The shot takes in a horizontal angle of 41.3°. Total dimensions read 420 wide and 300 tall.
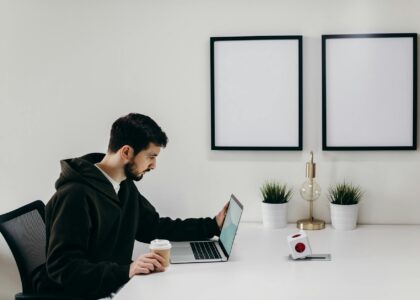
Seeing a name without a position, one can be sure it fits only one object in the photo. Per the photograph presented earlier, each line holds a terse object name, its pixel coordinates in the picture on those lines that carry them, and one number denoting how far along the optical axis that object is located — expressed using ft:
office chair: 7.22
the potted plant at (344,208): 8.46
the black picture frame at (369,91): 8.84
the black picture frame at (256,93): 9.00
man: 6.27
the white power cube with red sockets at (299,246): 6.82
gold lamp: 8.61
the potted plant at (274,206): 8.70
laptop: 6.91
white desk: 5.64
